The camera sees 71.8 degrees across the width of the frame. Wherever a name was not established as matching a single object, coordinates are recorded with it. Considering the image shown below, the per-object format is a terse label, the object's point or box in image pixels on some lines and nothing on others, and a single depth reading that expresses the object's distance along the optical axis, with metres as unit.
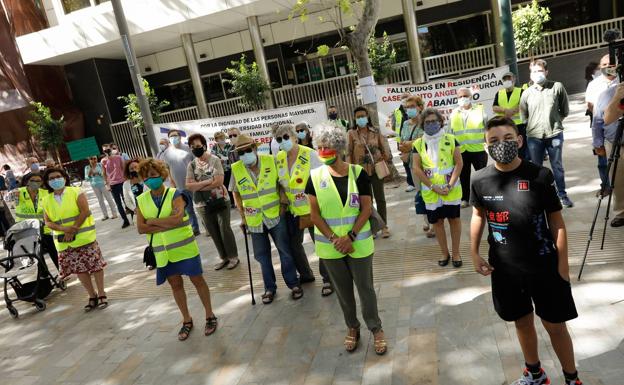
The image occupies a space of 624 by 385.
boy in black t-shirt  2.42
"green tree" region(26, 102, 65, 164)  16.80
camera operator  4.70
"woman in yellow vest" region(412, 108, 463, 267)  4.57
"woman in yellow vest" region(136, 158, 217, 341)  4.18
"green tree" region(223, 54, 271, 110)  15.04
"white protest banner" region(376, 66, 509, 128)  8.03
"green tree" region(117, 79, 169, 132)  15.98
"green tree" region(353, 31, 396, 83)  14.87
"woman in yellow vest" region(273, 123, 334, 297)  4.52
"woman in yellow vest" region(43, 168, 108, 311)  5.39
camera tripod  3.84
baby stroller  5.93
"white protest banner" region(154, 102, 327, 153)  8.67
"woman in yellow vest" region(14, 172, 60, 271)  6.94
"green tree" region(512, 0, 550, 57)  13.78
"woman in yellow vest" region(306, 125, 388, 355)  3.31
